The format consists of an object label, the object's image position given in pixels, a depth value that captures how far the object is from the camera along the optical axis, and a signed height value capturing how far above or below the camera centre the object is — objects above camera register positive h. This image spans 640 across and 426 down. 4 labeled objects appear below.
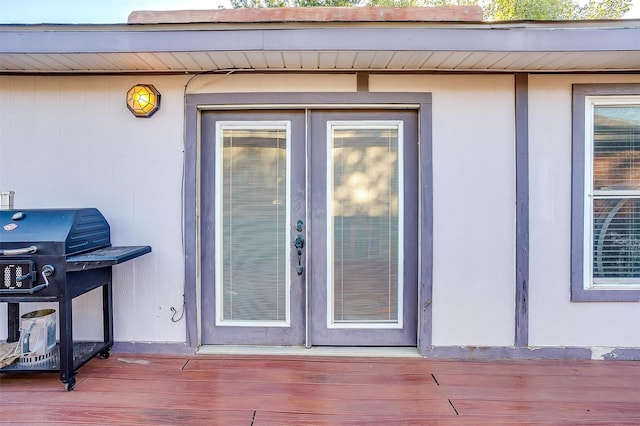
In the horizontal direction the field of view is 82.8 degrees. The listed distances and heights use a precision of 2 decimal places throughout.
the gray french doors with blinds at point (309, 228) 2.88 -0.14
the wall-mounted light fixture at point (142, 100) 2.73 +0.83
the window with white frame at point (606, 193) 2.73 +0.13
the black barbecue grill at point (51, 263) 2.21 -0.32
